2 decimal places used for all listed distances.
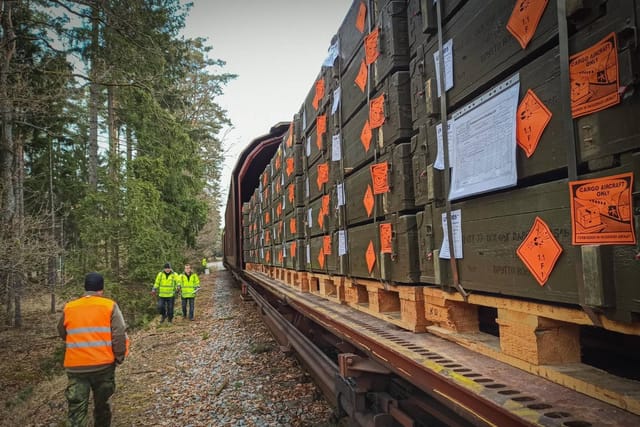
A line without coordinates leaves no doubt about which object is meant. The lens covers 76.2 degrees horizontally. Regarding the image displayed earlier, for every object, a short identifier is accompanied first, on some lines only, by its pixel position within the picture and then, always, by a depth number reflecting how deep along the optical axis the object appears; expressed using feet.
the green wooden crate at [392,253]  9.01
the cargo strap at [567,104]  4.91
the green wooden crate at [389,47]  9.33
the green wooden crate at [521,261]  4.51
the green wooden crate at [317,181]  15.21
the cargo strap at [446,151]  7.47
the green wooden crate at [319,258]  15.07
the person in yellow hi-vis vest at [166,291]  38.60
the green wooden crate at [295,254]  20.07
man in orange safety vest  14.19
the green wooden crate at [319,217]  15.01
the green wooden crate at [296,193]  20.65
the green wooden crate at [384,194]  9.14
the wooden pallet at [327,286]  14.32
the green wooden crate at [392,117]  9.21
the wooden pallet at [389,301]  8.91
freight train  4.56
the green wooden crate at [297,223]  20.33
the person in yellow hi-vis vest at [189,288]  39.92
